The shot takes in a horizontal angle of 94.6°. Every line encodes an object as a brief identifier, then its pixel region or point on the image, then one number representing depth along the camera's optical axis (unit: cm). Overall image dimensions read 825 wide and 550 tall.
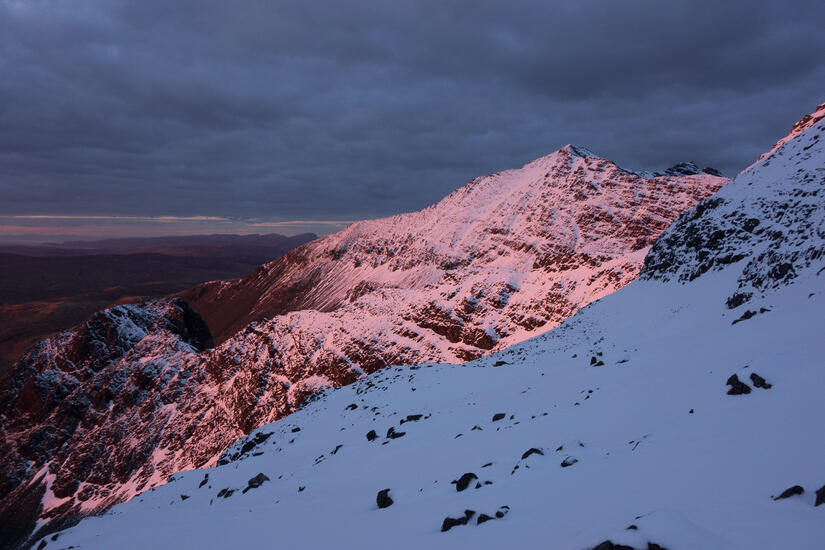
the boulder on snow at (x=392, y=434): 1706
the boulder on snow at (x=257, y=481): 1630
